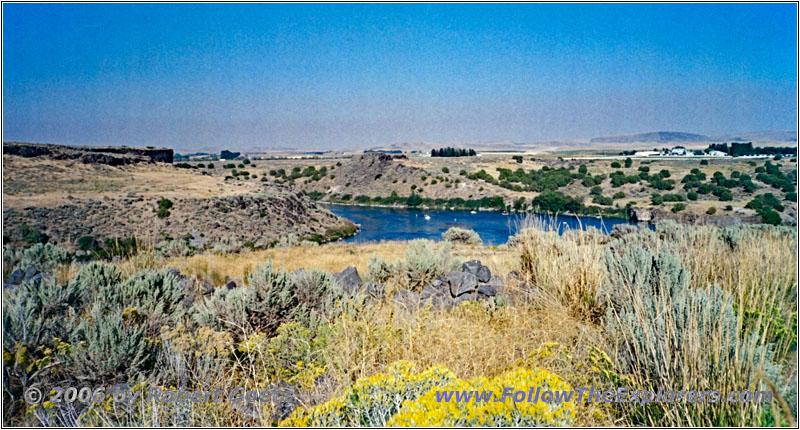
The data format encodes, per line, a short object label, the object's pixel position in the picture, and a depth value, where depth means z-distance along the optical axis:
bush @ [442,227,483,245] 17.22
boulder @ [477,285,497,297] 4.73
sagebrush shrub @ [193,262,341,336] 3.79
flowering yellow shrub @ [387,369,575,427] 1.73
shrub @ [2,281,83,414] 2.77
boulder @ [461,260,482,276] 5.52
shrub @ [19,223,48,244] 21.41
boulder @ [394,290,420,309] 4.21
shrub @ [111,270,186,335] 3.75
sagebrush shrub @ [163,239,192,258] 12.18
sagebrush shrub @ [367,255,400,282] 6.07
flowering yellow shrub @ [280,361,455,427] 2.04
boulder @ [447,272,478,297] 4.87
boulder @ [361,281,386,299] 4.75
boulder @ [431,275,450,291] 5.14
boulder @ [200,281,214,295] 5.22
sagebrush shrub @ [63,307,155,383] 2.81
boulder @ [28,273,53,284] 4.51
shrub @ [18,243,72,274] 6.58
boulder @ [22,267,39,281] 5.49
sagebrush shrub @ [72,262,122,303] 4.29
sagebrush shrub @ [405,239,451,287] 5.93
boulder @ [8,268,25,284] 5.66
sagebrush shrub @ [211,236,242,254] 13.45
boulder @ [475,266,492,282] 5.32
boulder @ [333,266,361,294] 5.00
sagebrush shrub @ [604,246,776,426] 2.07
